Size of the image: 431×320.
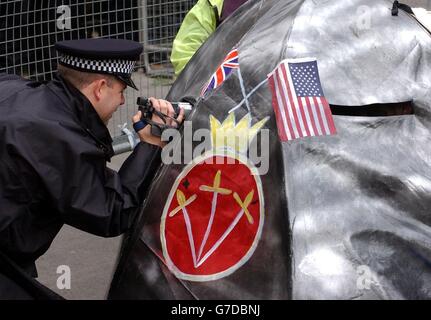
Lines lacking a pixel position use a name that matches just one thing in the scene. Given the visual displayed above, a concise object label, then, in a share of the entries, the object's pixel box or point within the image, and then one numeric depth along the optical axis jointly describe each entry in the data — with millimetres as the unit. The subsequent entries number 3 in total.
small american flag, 2557
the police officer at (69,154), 2705
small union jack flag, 2863
